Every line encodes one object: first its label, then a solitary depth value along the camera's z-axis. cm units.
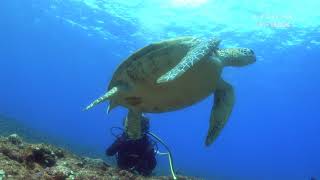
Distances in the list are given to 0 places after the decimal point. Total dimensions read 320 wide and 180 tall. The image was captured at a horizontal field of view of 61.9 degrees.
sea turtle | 435
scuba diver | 538
